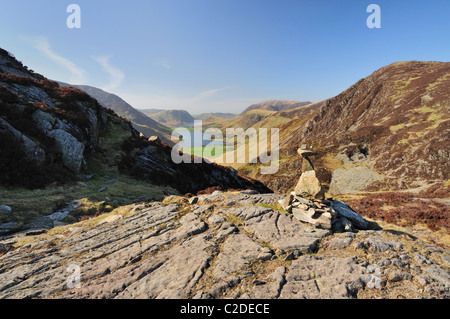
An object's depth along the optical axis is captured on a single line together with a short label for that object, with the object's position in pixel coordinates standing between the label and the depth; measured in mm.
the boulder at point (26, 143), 18359
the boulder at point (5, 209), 13031
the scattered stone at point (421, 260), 6559
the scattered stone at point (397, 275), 5805
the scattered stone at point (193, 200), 14962
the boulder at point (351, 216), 10664
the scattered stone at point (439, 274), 5695
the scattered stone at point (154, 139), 35344
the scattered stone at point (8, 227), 11703
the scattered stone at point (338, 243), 7867
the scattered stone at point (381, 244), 7453
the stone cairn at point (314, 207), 9398
